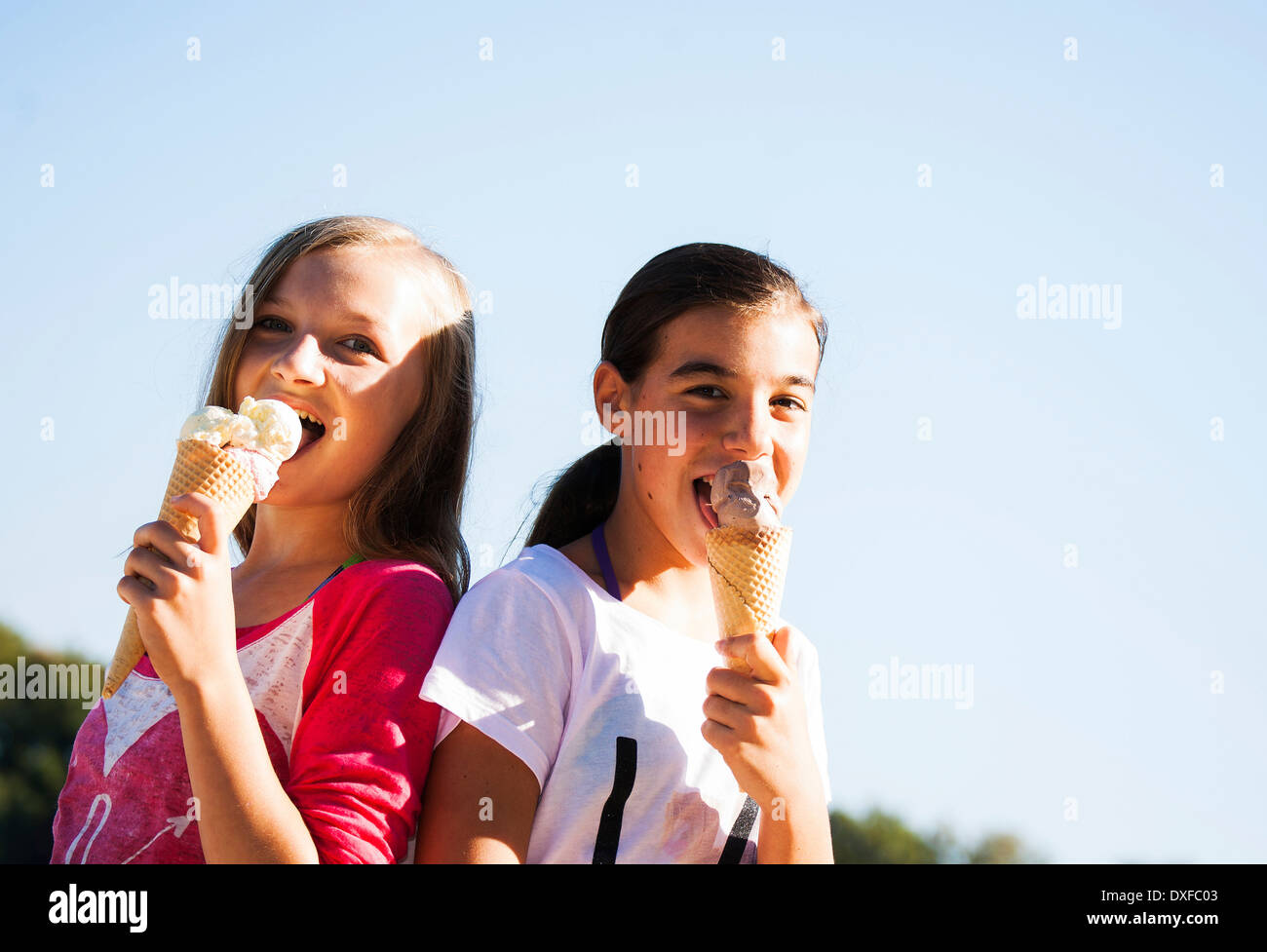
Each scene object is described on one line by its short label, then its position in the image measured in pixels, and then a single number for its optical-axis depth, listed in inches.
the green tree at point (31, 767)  880.9
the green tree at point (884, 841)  1069.8
